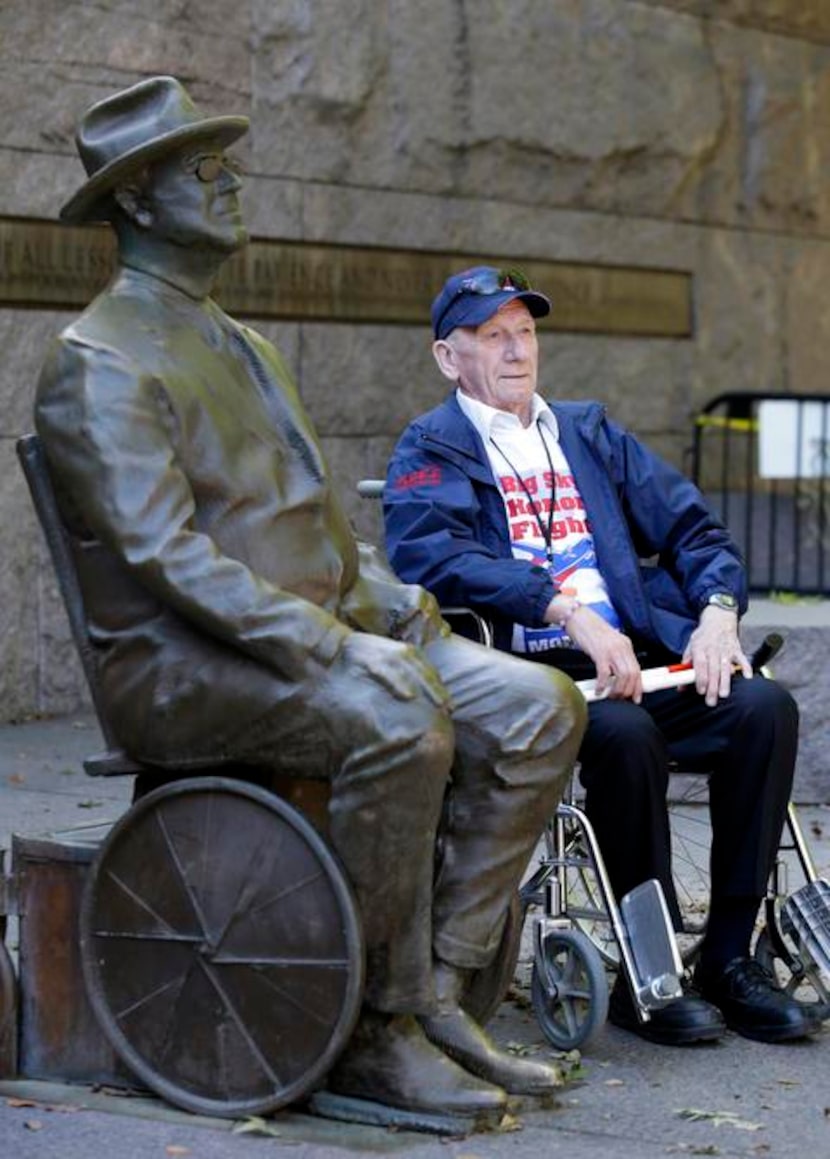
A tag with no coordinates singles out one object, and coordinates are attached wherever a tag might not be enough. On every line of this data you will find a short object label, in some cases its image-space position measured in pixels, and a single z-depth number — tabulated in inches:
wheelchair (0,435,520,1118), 325.6
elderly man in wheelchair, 389.7
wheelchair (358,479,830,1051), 372.8
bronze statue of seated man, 326.7
